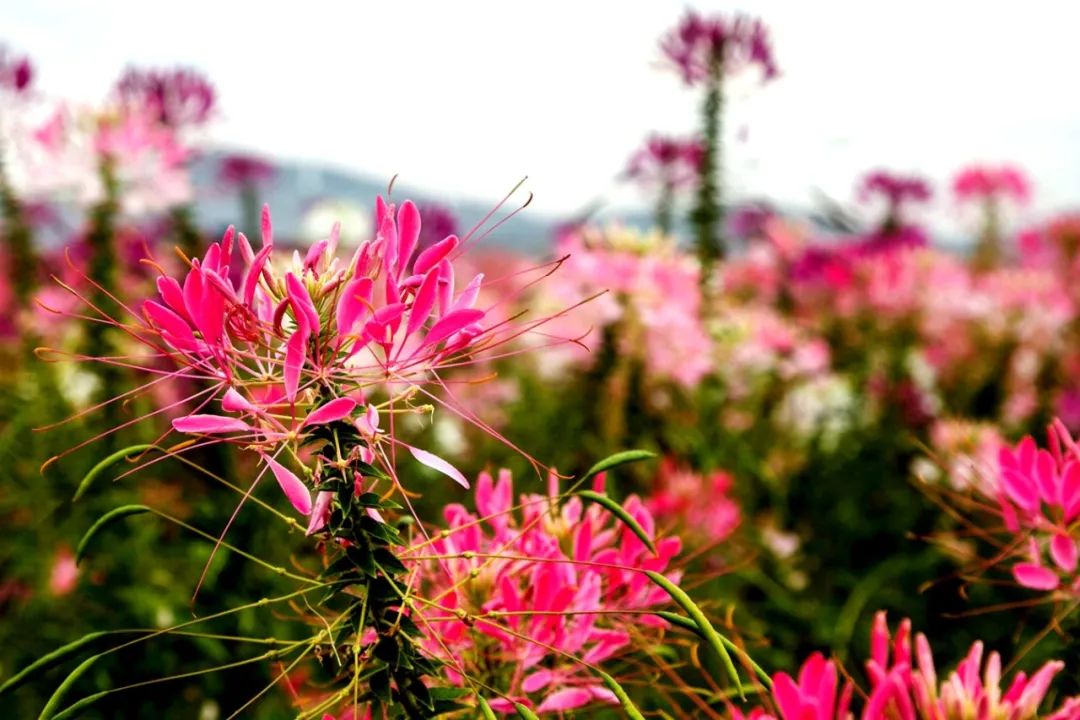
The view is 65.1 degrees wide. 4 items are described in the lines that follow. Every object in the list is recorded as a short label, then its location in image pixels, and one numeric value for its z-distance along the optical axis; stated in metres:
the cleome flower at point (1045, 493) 0.73
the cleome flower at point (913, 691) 0.62
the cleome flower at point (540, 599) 0.66
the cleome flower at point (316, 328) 0.51
